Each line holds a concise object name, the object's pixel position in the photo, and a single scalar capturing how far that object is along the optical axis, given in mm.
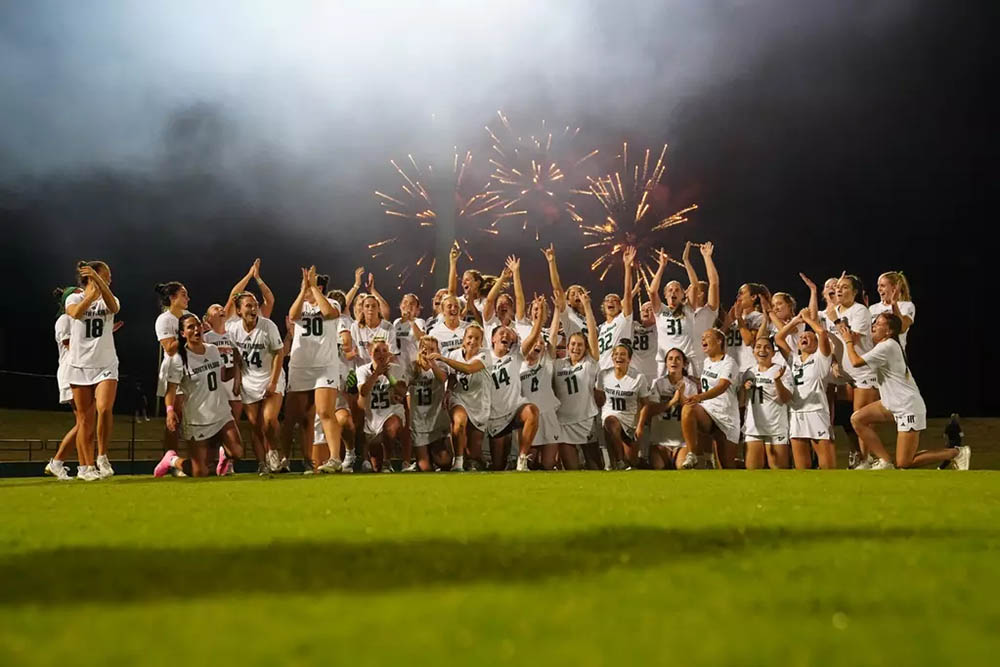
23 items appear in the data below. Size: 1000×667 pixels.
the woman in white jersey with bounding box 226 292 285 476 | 10547
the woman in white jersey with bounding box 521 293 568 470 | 11461
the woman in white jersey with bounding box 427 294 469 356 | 11672
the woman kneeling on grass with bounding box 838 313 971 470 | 10617
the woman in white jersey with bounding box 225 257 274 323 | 11162
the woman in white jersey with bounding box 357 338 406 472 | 11164
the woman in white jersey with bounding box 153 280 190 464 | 10414
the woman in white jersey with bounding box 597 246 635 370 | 11789
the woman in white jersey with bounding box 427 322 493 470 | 10938
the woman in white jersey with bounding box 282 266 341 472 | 10406
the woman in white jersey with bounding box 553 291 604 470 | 11641
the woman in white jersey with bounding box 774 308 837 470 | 11422
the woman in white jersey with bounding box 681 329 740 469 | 11305
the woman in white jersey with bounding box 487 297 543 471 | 11219
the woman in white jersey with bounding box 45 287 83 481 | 9719
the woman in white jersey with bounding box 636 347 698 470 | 11773
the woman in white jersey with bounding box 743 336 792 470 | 11602
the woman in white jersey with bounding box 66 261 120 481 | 9555
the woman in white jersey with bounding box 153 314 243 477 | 10617
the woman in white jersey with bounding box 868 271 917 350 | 11312
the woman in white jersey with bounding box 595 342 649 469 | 11602
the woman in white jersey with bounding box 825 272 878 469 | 11227
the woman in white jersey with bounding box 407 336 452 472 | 11389
